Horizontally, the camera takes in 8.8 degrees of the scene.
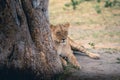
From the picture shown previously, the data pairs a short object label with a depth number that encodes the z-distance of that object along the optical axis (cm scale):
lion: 1220
